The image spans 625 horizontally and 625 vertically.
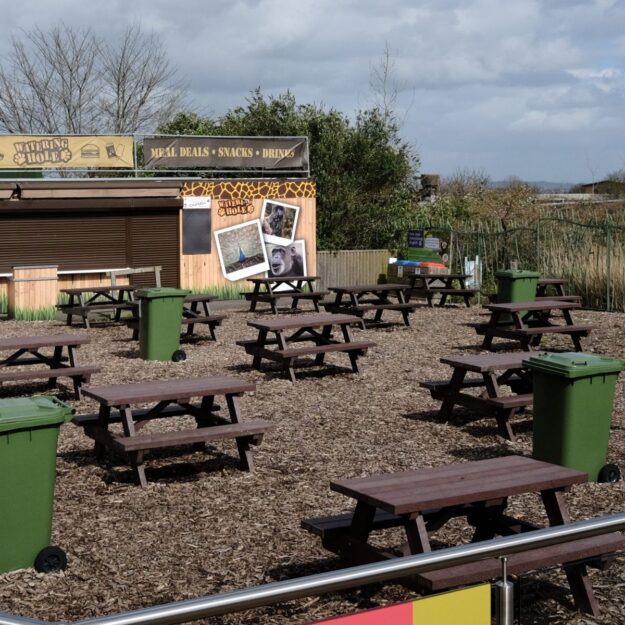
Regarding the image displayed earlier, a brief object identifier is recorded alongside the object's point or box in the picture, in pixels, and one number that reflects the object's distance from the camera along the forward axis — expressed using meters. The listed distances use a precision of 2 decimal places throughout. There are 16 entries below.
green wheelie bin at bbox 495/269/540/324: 17.44
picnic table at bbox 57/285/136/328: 17.91
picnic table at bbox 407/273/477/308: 21.41
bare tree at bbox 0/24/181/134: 40.59
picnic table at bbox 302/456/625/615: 5.04
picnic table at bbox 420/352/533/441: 9.46
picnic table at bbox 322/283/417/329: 17.98
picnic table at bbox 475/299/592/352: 14.48
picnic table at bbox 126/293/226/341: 15.91
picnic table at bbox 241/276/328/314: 19.56
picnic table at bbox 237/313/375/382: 12.64
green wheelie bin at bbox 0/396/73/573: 5.86
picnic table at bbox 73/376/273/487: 7.93
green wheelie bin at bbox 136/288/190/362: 13.94
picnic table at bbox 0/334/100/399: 11.37
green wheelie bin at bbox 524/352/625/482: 7.64
